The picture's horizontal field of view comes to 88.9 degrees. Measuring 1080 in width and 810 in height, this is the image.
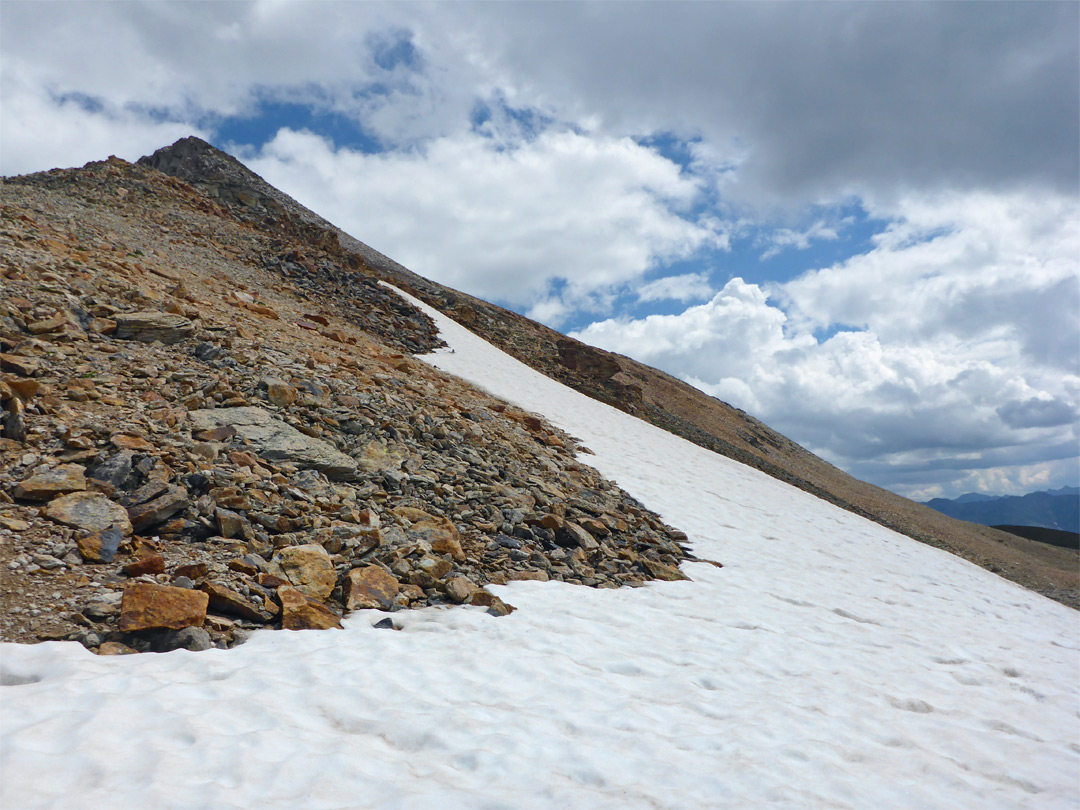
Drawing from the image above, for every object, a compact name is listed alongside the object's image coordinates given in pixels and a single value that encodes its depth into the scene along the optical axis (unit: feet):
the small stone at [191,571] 16.81
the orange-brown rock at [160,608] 14.39
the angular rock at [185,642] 14.34
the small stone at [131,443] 21.26
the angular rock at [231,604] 16.26
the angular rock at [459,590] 20.61
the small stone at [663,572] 27.84
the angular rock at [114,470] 19.70
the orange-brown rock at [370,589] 18.84
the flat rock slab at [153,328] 29.81
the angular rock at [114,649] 13.50
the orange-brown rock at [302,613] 16.72
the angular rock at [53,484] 17.90
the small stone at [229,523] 19.90
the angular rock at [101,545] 16.60
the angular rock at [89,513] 17.48
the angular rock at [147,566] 16.51
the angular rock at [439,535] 23.43
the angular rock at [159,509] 18.76
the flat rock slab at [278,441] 25.29
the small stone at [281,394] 29.53
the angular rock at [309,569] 18.57
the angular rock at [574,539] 28.55
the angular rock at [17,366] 22.50
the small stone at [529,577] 23.77
